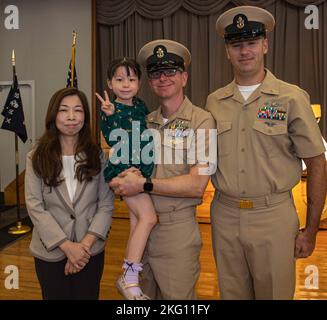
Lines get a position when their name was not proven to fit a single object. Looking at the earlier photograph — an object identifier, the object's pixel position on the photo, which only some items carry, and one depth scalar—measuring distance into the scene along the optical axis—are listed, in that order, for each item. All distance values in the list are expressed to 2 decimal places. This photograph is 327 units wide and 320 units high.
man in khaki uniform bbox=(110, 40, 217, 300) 1.66
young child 1.67
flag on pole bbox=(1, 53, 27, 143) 4.54
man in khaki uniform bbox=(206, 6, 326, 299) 1.68
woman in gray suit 1.66
